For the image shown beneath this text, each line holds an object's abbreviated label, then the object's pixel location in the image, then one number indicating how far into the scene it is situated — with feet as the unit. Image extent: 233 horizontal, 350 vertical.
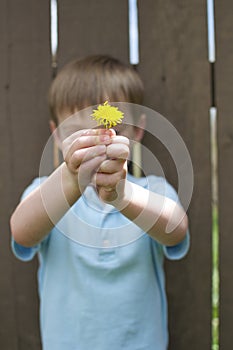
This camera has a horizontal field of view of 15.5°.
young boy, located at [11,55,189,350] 4.96
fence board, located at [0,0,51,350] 5.67
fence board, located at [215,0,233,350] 5.55
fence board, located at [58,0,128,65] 5.60
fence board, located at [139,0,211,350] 5.58
